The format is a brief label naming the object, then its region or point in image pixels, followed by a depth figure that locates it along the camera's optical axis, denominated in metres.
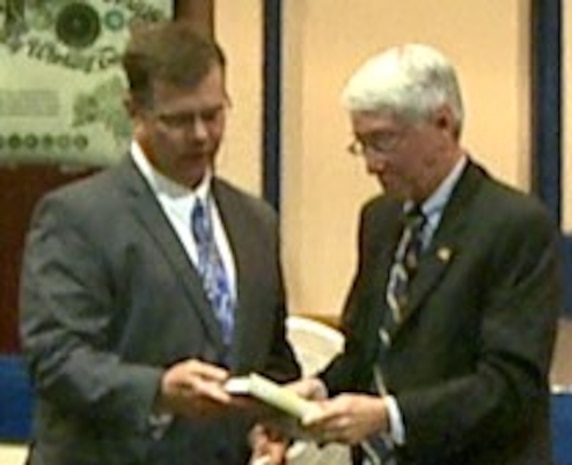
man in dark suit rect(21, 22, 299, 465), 4.89
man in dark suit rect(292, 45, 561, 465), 4.98
